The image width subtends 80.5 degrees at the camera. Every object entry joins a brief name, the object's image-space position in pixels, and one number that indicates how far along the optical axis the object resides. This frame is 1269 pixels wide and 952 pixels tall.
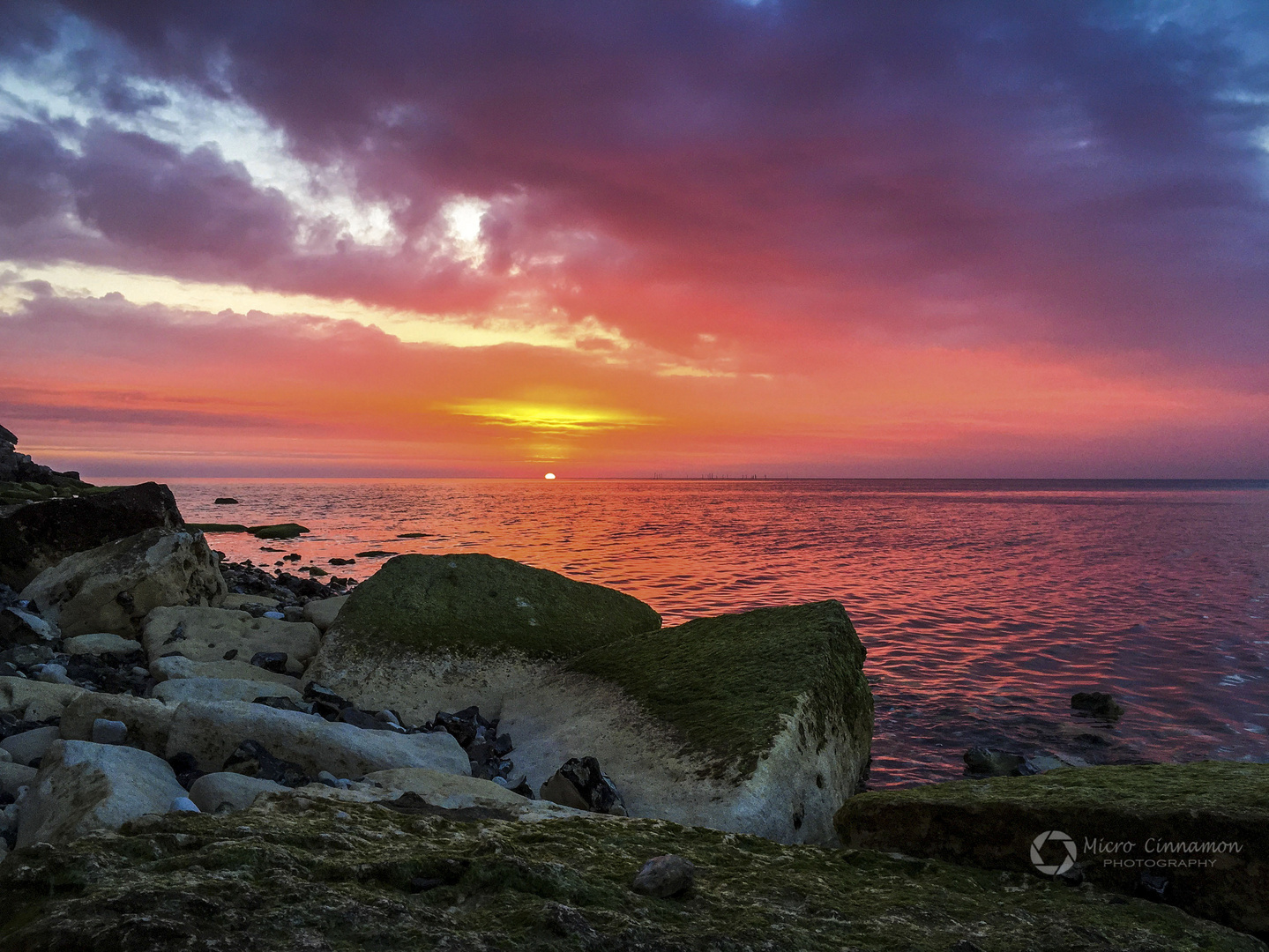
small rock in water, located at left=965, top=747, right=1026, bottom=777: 8.95
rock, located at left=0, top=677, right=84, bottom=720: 6.68
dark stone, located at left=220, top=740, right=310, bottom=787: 5.32
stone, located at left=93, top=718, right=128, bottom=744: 5.76
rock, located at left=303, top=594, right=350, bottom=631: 11.98
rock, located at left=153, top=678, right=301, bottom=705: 7.21
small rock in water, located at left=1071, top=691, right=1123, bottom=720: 11.26
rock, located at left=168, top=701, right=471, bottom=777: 5.59
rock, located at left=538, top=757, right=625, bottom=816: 5.84
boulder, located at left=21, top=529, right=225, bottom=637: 10.84
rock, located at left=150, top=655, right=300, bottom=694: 8.62
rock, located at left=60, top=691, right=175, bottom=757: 5.83
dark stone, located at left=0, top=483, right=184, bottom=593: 12.99
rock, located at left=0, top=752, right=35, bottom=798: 5.01
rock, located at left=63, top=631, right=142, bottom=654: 9.78
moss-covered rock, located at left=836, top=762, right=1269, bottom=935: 3.79
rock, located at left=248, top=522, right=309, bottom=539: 40.56
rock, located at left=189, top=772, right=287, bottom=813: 4.35
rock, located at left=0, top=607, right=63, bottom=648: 9.53
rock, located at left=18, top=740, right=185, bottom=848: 3.91
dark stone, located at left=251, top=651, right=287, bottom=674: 9.88
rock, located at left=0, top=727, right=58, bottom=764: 5.71
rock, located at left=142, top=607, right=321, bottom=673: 10.00
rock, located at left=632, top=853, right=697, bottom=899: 3.12
